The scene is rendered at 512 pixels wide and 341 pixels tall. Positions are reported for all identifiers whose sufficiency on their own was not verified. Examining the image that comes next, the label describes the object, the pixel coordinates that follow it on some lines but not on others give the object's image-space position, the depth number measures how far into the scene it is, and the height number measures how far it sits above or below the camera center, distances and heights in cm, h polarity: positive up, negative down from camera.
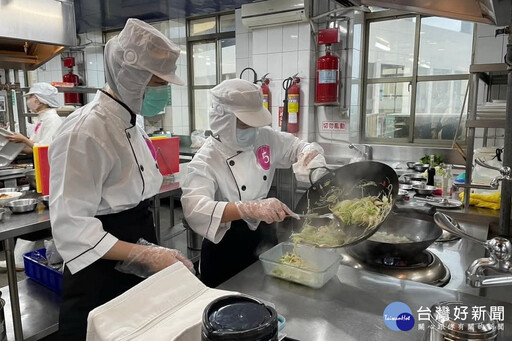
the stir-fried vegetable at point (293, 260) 139 -57
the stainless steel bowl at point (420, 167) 394 -62
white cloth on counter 79 -45
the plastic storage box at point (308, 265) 133 -57
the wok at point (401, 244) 150 -57
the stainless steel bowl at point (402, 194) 256 -59
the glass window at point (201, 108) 669 +1
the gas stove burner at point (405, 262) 155 -64
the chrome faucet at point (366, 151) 454 -53
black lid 67 -40
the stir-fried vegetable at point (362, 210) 154 -43
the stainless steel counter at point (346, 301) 107 -63
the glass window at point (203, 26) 628 +139
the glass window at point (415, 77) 469 +40
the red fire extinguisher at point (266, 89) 479 +24
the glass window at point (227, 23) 609 +139
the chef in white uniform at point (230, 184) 168 -37
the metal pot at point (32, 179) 313 -59
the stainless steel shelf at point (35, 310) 230 -133
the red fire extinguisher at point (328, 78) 433 +35
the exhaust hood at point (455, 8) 152 +41
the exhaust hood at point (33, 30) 282 +62
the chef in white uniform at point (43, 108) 456 +1
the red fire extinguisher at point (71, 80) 687 +53
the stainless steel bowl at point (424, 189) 274 -59
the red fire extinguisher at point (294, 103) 454 +6
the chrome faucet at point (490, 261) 100 -42
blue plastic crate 271 -119
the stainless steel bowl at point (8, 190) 279 -61
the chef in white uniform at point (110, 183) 130 -27
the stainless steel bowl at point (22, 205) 228 -58
